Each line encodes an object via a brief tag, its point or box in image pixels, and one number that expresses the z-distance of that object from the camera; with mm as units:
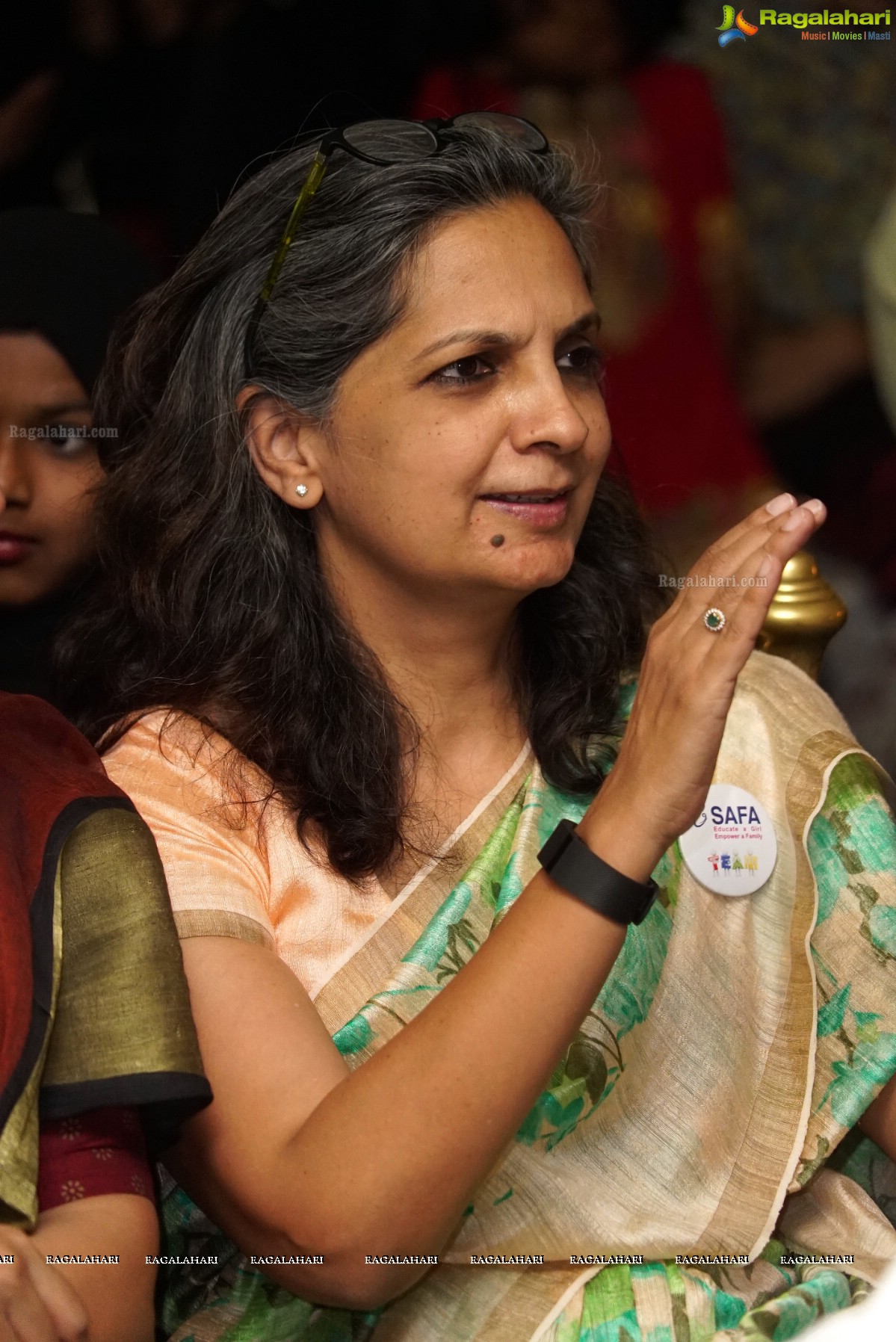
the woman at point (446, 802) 3457
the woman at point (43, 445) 3707
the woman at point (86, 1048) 3407
